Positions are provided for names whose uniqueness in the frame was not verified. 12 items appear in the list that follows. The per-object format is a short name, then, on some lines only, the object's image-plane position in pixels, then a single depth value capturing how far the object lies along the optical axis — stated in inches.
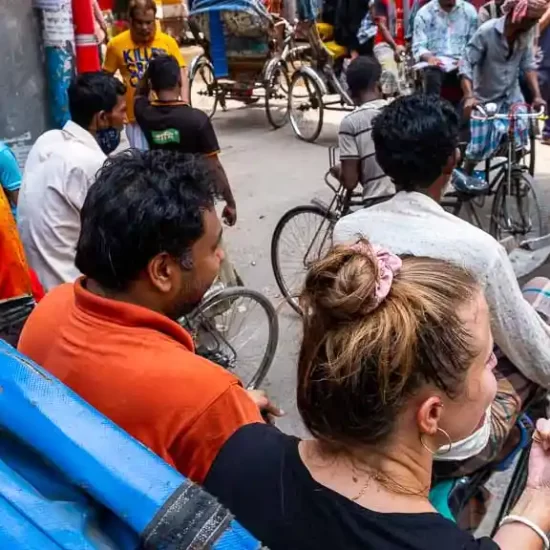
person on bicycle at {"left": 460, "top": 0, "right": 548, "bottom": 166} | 211.6
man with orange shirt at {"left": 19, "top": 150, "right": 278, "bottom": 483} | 60.1
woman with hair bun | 47.1
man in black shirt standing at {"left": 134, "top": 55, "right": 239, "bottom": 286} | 163.5
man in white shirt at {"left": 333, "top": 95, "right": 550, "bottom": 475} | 86.4
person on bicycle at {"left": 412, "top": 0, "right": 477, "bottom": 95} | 262.8
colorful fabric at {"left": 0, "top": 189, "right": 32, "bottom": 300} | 104.5
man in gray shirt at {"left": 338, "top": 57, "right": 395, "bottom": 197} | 159.0
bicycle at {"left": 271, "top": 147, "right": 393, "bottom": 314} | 179.9
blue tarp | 34.6
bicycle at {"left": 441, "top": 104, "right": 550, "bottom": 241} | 209.0
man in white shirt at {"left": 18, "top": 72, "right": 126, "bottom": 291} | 117.0
